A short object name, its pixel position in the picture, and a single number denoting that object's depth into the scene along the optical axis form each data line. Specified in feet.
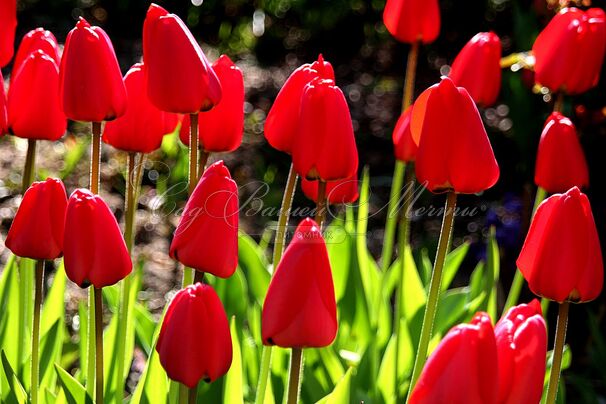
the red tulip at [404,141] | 6.73
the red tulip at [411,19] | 6.99
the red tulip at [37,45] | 6.50
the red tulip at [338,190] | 6.54
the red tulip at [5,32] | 6.50
